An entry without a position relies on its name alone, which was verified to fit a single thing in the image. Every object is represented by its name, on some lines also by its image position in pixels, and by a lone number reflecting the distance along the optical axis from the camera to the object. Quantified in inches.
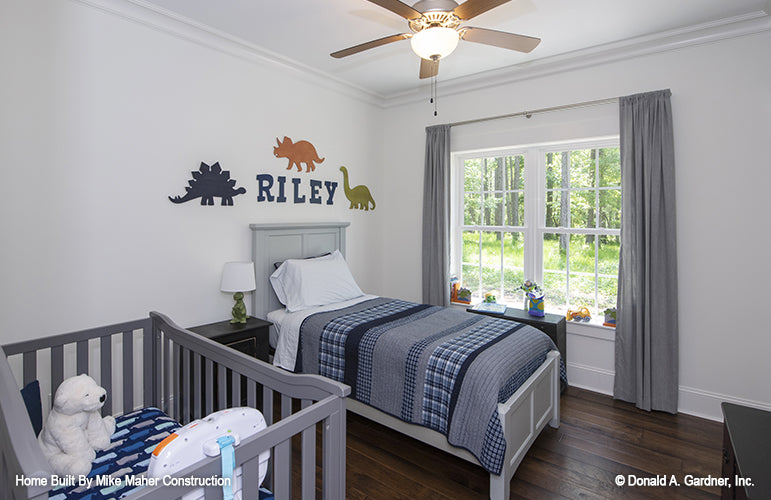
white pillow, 126.4
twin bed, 78.8
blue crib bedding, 53.7
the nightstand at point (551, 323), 126.1
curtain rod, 125.4
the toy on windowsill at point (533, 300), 135.0
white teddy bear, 55.6
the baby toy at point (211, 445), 39.0
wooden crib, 37.3
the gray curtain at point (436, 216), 157.9
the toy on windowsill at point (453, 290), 162.4
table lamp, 114.9
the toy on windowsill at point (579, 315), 135.9
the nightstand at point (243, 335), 107.1
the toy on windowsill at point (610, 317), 129.6
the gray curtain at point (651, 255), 114.3
